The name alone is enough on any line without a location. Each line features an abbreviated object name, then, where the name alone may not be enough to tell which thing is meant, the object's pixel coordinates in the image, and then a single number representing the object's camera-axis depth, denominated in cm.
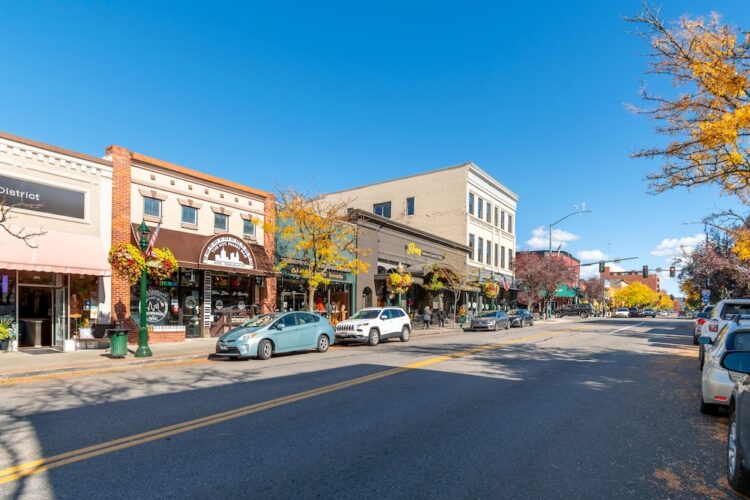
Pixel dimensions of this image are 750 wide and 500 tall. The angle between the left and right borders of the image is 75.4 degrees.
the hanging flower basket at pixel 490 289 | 4016
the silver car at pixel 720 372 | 678
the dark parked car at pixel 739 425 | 404
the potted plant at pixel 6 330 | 1436
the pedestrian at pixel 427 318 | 3020
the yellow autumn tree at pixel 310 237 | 2086
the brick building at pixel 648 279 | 15438
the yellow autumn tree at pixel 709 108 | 1043
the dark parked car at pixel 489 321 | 3012
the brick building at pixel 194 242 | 1772
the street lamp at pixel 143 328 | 1401
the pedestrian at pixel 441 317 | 3269
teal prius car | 1398
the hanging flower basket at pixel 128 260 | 1518
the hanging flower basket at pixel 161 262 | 1611
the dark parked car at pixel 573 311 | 6550
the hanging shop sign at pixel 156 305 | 1845
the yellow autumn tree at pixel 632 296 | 11614
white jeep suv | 1923
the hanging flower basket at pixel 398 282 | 2769
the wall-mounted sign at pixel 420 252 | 3122
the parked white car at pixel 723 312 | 1284
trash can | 1381
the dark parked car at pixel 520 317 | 3527
